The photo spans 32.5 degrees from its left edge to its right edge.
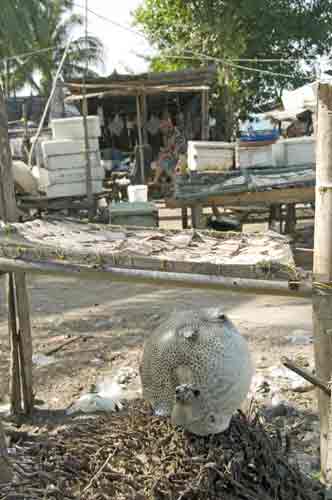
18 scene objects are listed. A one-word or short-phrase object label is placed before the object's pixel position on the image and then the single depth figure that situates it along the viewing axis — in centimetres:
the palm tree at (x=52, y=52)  2212
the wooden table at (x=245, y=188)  726
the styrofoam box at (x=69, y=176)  895
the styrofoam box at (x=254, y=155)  757
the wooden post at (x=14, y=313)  352
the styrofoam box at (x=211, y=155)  776
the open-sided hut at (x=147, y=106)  1153
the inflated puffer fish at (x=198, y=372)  204
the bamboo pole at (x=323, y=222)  229
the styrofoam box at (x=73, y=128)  888
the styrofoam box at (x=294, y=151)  770
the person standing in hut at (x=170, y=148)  1230
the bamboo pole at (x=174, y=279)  227
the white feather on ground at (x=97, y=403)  366
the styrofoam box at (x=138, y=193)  920
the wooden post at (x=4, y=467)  186
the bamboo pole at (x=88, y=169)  873
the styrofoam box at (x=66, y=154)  860
